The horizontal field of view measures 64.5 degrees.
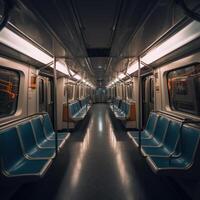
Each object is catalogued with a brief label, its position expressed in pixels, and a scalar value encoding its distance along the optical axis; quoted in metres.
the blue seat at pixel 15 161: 1.98
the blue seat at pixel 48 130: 3.54
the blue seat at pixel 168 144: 2.56
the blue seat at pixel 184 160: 2.02
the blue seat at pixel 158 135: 3.01
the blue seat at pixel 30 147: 2.56
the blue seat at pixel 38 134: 2.68
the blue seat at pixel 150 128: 3.55
